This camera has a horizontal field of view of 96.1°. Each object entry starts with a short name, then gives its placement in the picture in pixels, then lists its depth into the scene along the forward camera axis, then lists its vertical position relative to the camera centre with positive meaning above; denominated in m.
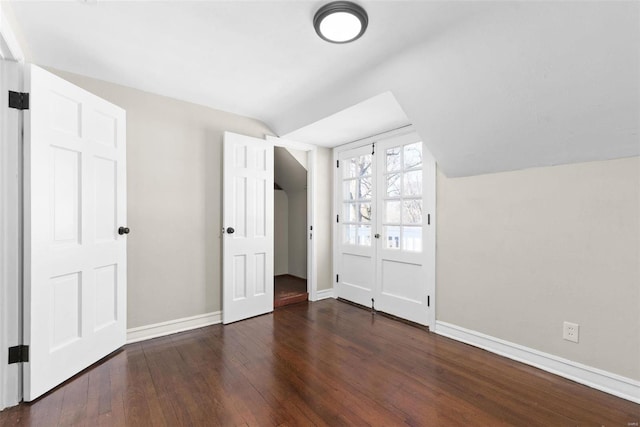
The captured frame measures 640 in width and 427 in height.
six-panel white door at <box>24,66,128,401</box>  1.71 -0.11
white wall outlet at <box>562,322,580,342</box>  1.96 -0.81
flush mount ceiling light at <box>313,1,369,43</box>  1.55 +1.10
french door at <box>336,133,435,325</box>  2.89 -0.15
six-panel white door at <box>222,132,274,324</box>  3.00 -0.15
